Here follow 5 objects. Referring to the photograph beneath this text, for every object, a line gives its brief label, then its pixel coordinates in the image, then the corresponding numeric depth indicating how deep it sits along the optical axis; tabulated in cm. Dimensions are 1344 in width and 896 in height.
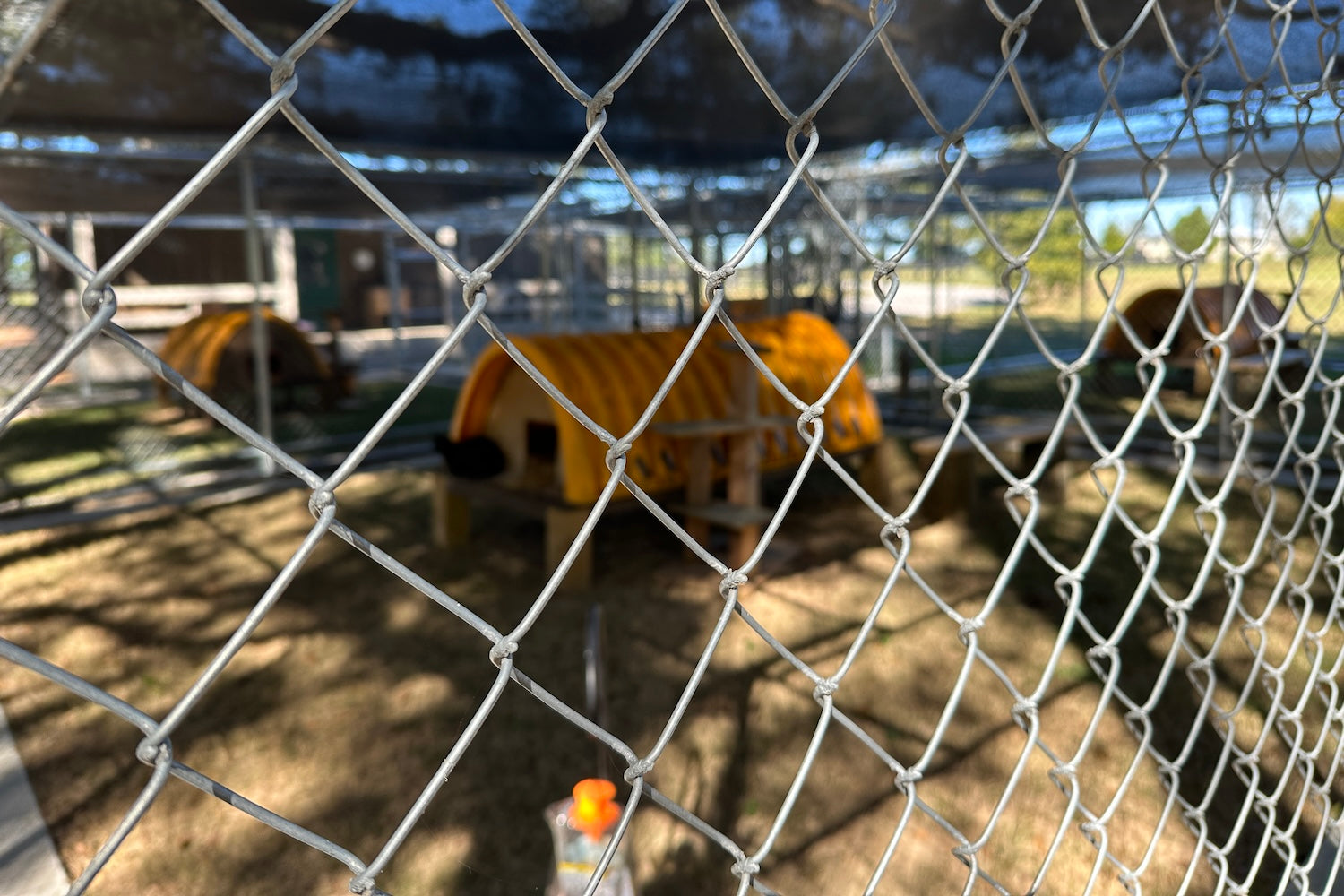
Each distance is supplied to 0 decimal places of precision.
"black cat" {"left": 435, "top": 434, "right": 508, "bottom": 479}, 580
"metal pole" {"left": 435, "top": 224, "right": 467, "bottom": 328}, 1565
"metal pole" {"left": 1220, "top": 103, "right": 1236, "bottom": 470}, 671
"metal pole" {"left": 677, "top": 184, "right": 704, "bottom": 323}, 818
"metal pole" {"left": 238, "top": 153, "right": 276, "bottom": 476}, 760
